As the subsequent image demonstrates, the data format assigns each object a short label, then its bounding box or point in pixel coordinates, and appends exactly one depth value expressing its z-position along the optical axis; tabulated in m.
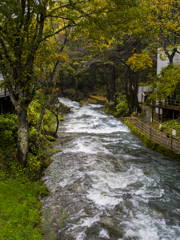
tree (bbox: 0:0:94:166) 6.81
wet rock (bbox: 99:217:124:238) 5.76
